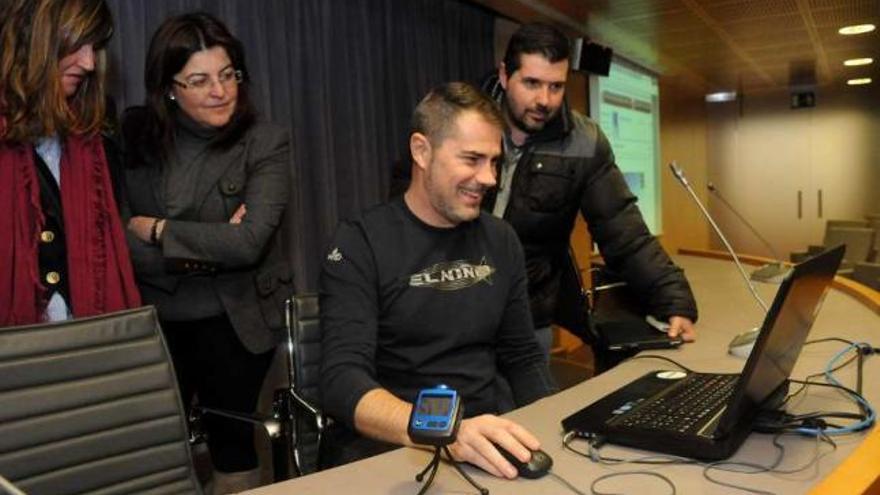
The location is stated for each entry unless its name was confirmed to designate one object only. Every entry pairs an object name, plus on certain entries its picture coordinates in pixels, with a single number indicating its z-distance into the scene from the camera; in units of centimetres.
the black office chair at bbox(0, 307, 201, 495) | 132
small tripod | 107
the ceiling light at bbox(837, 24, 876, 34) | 491
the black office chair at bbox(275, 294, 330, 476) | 183
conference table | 107
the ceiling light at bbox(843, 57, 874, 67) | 665
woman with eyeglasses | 188
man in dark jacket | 217
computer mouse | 111
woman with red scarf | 162
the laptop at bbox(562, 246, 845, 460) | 111
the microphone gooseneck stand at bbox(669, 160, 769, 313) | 187
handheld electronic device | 103
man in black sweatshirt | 159
